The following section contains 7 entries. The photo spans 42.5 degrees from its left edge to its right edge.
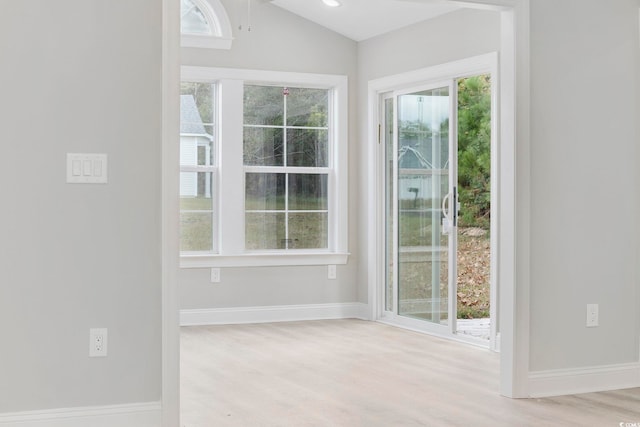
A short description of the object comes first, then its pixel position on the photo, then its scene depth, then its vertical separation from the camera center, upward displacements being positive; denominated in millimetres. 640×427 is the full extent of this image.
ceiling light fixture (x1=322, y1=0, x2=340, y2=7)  6734 +1695
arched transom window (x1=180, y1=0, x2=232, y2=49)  6984 +1582
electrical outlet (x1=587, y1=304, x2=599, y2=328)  4492 -582
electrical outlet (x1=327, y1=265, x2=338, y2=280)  7461 -579
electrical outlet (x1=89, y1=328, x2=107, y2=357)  3453 -564
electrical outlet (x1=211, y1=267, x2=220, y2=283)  7070 -568
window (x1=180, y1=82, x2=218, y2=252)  7078 +344
